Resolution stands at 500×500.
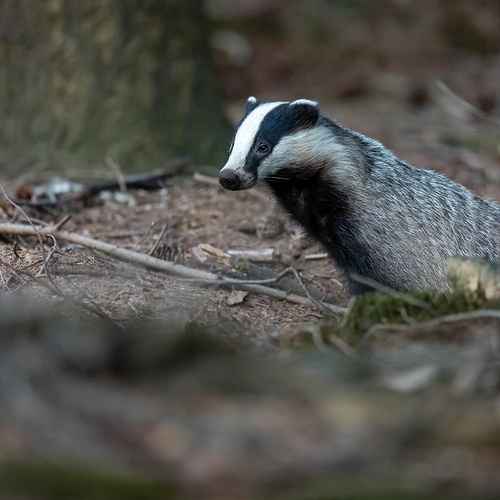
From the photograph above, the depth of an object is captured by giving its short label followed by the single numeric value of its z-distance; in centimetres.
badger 1020
